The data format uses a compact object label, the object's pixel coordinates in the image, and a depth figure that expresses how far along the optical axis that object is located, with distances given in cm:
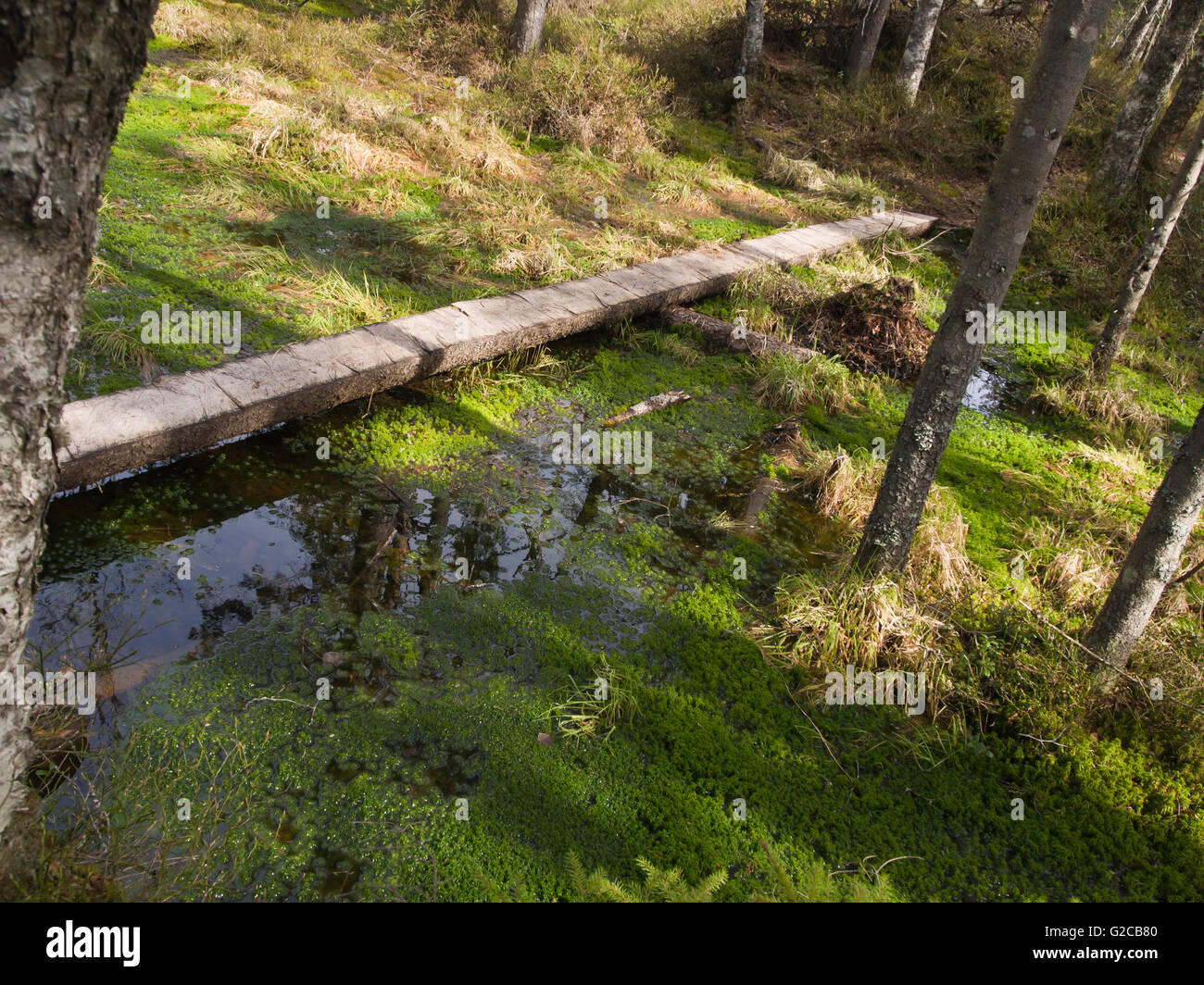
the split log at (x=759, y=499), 461
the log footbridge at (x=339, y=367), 371
